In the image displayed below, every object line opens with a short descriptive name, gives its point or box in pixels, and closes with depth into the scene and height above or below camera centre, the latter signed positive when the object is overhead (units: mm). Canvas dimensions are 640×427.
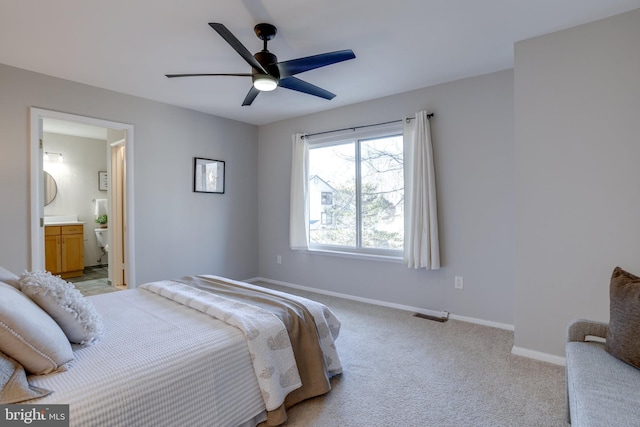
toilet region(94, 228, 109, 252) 5745 -389
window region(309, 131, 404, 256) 3736 +245
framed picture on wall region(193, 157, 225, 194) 4203 +537
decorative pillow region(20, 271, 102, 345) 1423 -416
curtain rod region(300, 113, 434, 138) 3479 +1065
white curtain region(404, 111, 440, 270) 3293 +116
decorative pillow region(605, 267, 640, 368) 1422 -503
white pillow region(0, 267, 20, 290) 1496 -301
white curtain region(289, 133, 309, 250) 4367 +252
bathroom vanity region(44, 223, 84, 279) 4918 -524
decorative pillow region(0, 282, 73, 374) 1153 -458
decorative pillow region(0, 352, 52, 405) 1051 -574
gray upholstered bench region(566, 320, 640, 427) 1134 -710
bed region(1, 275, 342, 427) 1186 -639
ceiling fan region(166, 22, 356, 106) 2117 +1023
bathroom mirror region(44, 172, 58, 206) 5363 +464
